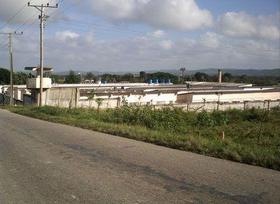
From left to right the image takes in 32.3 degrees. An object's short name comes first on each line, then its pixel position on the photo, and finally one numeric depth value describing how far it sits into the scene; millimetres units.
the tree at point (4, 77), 125381
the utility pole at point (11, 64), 63500
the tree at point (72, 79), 138875
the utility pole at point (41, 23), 46750
